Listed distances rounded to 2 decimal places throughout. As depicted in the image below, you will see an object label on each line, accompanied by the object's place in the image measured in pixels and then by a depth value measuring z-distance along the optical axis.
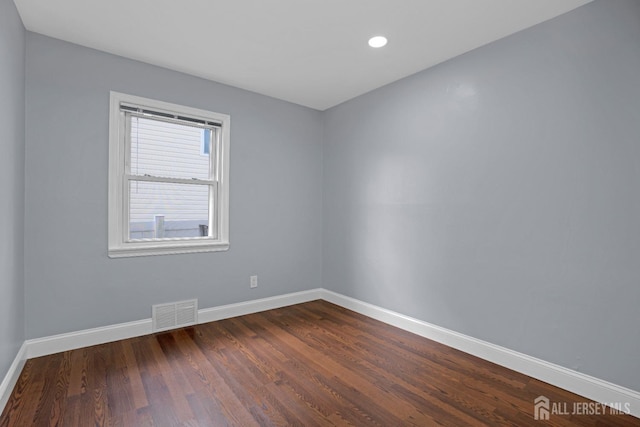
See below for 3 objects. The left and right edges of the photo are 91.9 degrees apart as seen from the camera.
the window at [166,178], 2.80
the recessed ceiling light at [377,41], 2.46
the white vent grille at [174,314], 2.96
